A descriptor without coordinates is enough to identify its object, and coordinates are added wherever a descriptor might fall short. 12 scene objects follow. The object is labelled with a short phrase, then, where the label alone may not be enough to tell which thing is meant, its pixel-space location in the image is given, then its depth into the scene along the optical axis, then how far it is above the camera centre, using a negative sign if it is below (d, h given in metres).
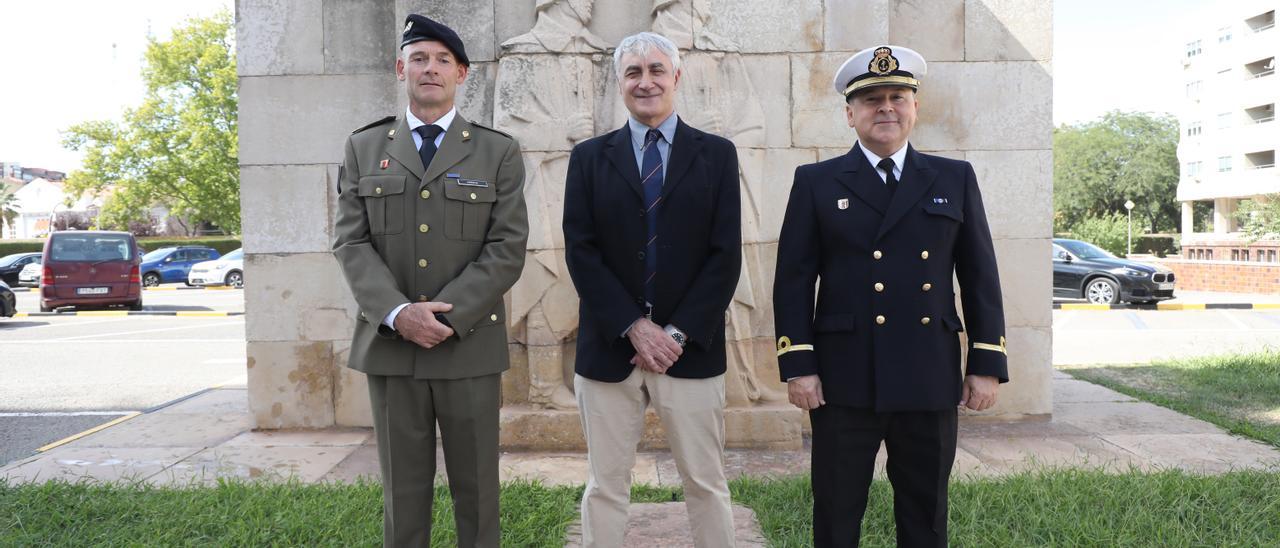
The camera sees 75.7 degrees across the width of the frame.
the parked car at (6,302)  14.22 -0.57
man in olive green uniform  2.78 -0.04
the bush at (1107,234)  32.91 +0.93
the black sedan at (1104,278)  15.45 -0.42
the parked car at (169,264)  25.47 +0.12
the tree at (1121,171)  50.25 +5.22
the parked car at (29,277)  25.42 -0.24
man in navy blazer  2.71 -0.08
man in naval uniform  2.56 -0.17
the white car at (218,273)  23.81 -0.18
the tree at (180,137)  32.91 +5.30
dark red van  15.64 -0.04
